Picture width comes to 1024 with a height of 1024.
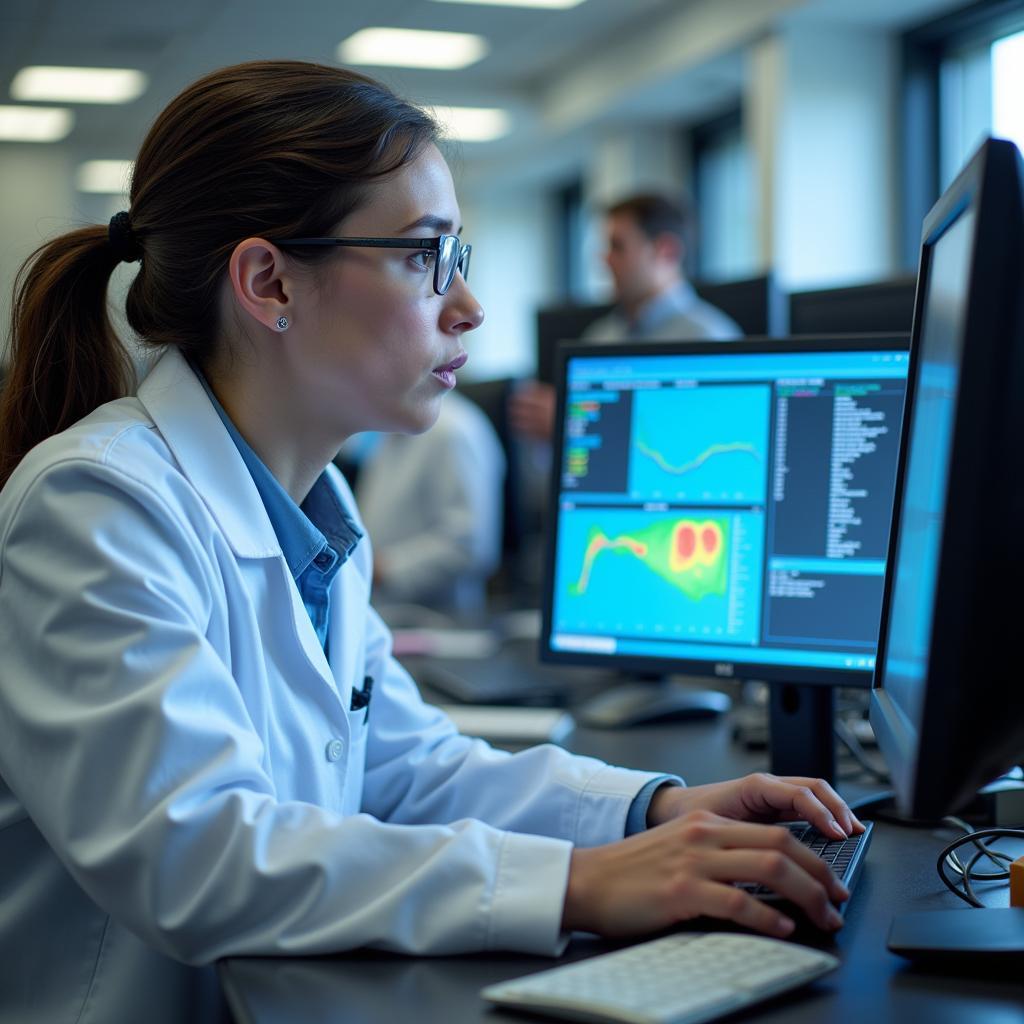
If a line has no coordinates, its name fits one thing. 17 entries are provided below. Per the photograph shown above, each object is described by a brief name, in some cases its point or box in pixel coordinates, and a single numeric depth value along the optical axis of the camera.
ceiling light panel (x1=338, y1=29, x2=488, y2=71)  6.27
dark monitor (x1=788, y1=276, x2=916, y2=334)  1.45
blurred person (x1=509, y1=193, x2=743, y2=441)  3.72
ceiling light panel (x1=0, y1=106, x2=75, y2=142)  7.68
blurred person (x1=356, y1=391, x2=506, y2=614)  3.43
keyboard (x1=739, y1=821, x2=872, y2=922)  0.82
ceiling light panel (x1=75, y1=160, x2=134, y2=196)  8.82
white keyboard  0.67
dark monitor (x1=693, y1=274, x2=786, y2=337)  1.87
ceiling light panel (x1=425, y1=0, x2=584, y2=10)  5.77
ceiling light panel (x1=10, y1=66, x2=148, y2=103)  6.81
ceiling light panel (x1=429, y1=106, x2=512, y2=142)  7.75
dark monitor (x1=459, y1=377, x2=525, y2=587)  3.43
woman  0.80
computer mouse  1.62
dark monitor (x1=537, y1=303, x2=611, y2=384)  2.44
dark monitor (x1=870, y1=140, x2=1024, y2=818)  0.64
